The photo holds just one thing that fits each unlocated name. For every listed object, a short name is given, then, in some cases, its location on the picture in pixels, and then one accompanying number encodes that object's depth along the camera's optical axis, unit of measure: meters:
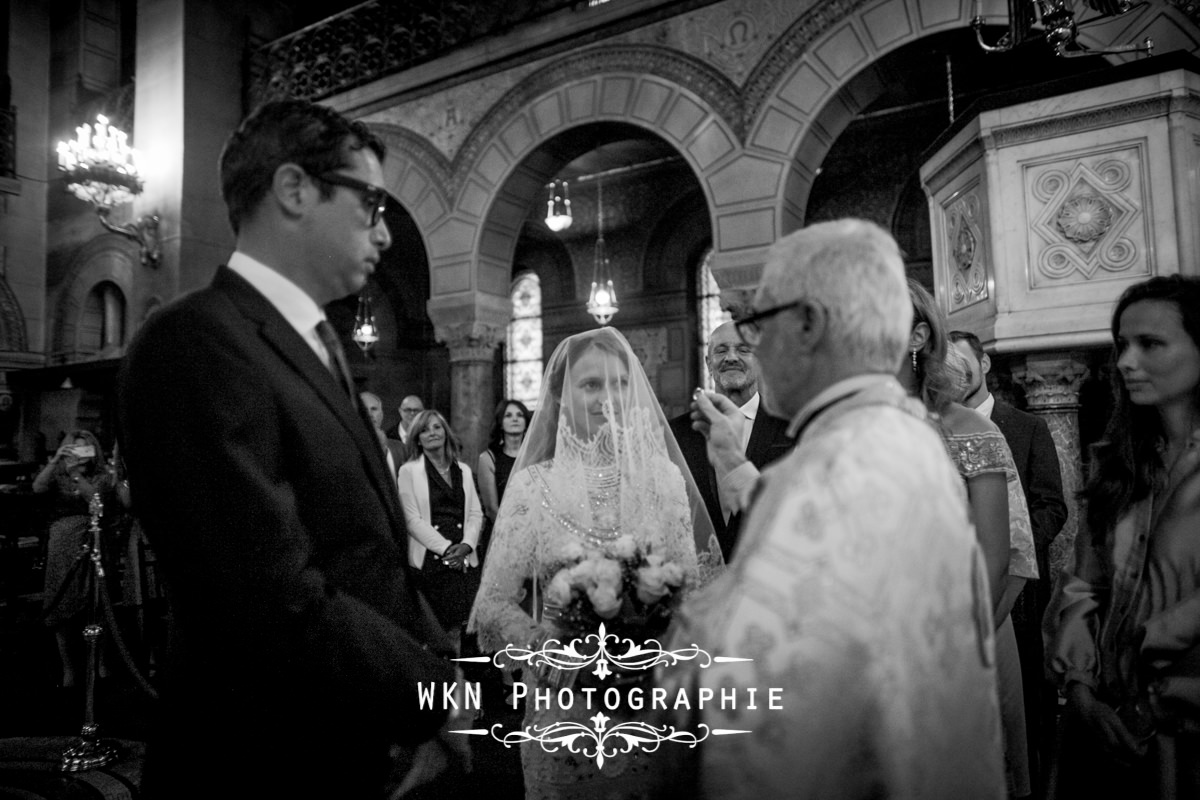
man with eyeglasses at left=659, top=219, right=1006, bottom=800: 0.96
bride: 2.06
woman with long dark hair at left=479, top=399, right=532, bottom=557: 5.40
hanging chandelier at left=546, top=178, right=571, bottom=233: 8.77
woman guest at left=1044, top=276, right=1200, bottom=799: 1.64
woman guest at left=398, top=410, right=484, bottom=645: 4.61
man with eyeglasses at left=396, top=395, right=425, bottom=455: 7.21
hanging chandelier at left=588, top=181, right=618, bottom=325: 9.34
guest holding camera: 4.95
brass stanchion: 3.47
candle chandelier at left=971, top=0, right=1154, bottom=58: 3.66
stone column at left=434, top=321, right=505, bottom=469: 7.51
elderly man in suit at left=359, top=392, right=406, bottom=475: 5.81
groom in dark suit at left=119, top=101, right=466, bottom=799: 1.02
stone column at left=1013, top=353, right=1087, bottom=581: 3.69
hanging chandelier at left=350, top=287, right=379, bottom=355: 10.83
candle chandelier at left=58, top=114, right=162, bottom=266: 7.71
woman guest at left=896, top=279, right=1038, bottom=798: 2.04
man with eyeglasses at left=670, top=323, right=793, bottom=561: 2.89
